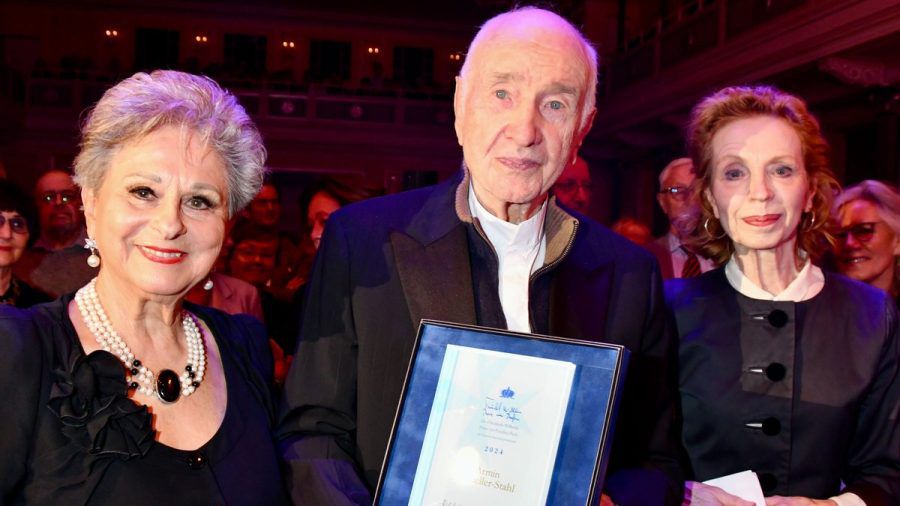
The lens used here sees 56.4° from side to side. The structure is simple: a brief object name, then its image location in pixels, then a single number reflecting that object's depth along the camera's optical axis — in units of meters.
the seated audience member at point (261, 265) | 4.59
